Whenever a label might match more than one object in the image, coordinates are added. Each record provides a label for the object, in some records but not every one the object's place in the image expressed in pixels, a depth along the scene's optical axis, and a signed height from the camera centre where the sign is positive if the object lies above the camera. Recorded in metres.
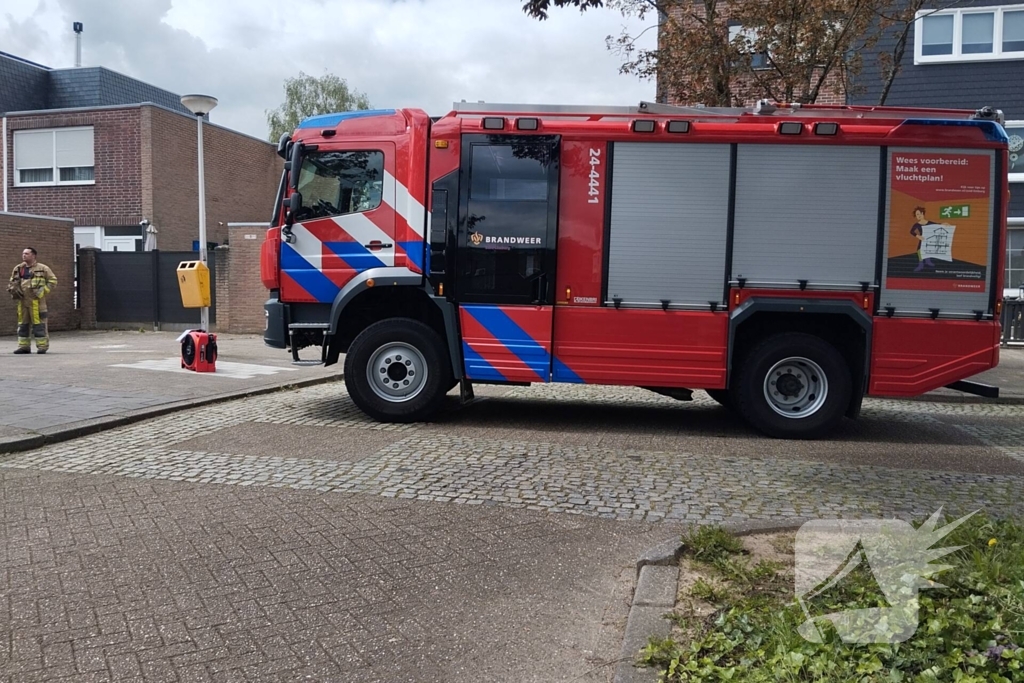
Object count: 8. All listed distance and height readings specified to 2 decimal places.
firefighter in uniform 13.52 -0.48
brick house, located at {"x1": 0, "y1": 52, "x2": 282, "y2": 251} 23.97 +3.01
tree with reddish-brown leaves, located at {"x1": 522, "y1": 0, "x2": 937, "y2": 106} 10.87 +3.34
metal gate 19.48 -0.41
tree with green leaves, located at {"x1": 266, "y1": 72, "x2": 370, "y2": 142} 43.22 +9.27
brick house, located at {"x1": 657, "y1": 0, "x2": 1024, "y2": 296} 19.81 +5.59
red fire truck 7.45 +0.33
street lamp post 13.78 +2.80
